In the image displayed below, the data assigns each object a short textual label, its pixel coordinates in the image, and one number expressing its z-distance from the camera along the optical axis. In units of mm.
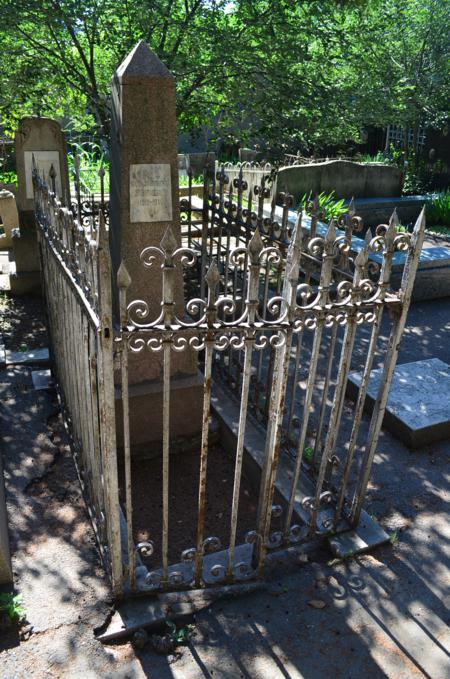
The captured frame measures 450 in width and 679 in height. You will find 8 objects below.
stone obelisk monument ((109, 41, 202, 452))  3756
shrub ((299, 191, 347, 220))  9562
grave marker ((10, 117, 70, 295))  7516
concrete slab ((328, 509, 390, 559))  3514
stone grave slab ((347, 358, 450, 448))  4695
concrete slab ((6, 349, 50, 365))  5852
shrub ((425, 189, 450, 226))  11906
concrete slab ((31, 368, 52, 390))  5387
